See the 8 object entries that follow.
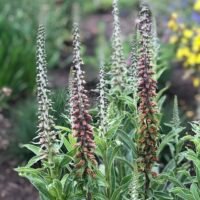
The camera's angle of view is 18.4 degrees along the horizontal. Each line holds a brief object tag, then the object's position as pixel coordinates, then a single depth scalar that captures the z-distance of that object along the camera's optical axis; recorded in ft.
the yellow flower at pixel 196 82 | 22.54
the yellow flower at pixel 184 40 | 23.49
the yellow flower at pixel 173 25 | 23.26
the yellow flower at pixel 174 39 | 24.07
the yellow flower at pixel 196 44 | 21.33
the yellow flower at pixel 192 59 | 22.31
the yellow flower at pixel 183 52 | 23.01
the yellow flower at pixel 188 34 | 23.22
